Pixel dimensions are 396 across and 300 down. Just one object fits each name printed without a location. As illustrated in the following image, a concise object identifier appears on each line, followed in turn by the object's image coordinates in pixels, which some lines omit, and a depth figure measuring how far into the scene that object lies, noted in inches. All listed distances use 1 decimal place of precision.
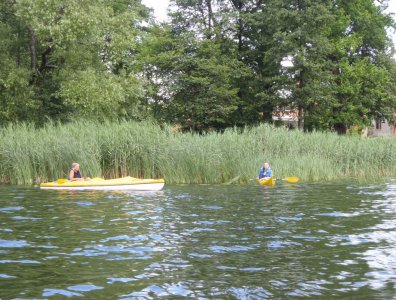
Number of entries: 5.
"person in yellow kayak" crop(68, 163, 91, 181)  704.3
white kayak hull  682.2
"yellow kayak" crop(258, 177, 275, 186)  748.6
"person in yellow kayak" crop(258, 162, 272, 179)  761.0
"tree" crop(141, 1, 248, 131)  1476.4
